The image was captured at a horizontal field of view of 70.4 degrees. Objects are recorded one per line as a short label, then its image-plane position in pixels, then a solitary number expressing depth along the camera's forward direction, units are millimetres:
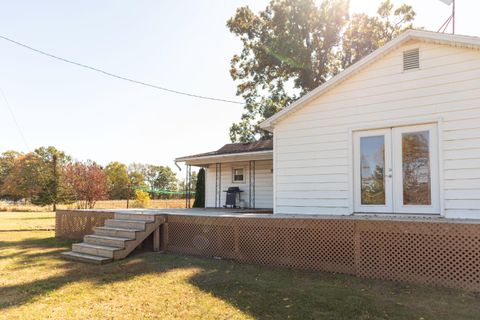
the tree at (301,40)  20281
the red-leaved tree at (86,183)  20422
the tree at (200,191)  16281
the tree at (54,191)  28734
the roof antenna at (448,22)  8812
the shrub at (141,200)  20794
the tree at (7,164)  54634
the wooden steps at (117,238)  6996
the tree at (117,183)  46066
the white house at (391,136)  6035
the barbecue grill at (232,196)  13289
